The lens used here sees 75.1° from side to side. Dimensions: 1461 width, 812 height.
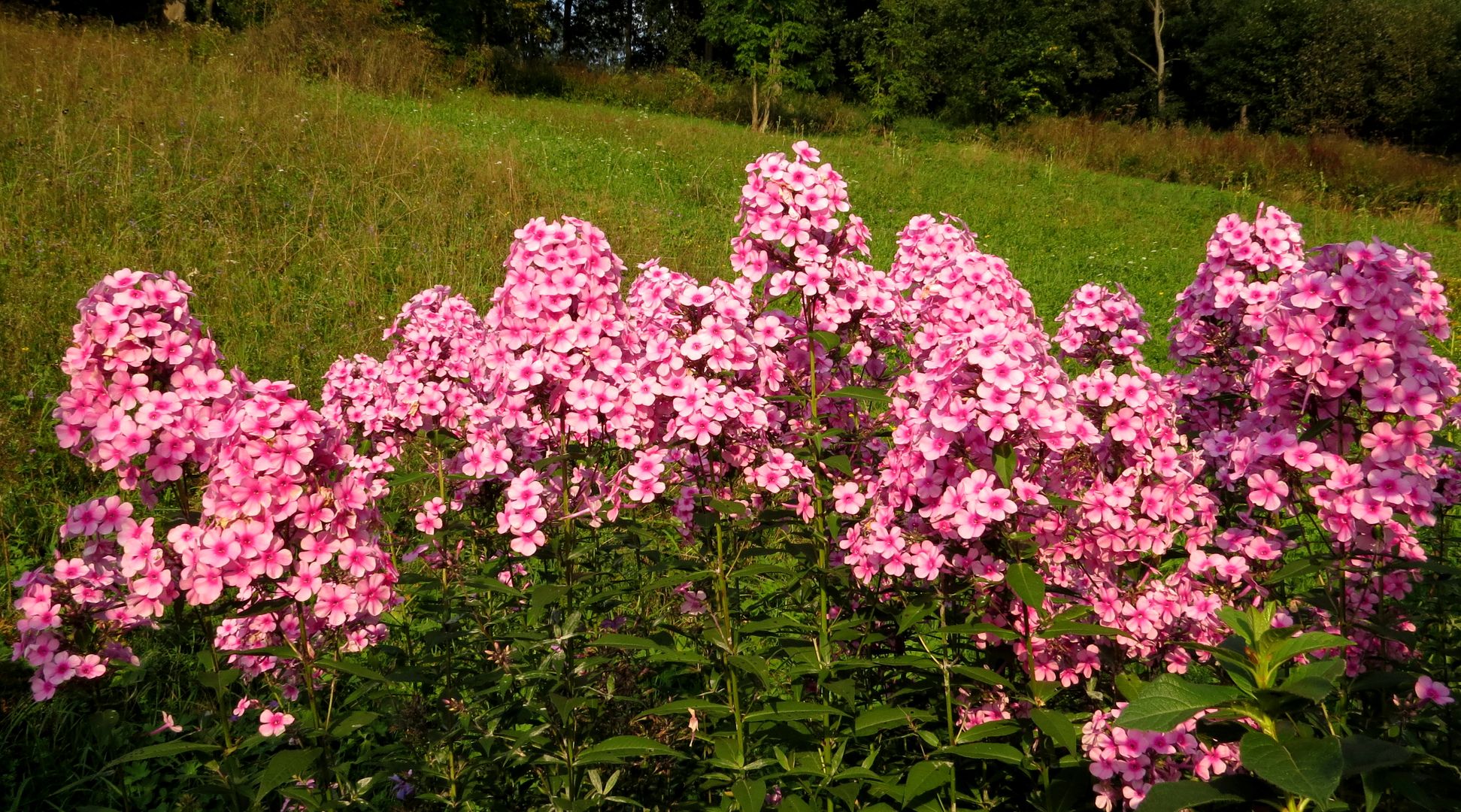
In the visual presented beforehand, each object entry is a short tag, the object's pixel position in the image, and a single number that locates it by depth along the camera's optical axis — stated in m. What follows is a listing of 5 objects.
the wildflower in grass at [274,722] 2.02
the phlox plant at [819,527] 1.72
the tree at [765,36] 24.28
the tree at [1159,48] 37.12
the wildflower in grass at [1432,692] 1.81
